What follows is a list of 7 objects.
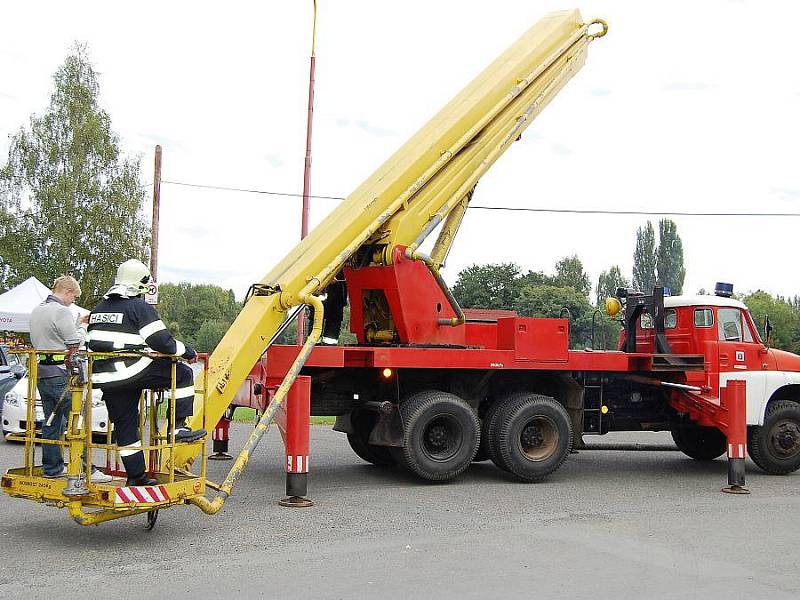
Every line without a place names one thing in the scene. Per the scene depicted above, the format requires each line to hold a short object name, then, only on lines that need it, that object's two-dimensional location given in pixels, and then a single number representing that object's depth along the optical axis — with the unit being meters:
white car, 13.20
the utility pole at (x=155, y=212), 23.98
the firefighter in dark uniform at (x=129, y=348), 7.27
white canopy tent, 21.23
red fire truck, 10.66
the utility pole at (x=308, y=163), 20.59
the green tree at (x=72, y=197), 32.91
